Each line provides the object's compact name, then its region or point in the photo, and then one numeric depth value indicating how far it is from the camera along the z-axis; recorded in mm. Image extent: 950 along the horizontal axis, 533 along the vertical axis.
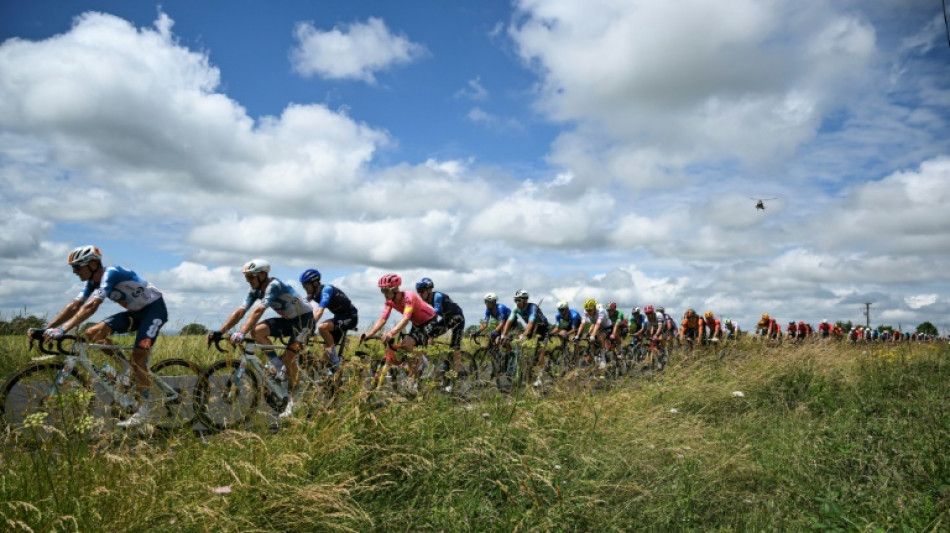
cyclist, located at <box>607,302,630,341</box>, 15820
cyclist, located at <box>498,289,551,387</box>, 12641
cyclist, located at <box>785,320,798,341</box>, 33878
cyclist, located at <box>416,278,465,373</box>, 10008
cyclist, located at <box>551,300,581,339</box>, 15352
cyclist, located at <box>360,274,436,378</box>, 7844
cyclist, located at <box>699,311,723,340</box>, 20109
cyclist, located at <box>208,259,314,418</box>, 7234
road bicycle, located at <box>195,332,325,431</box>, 4602
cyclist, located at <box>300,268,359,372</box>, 8672
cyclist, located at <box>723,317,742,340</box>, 22216
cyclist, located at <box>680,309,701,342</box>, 19358
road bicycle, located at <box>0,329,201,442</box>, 3420
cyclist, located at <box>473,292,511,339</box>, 13344
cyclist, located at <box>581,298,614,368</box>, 14688
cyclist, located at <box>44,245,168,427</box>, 6562
